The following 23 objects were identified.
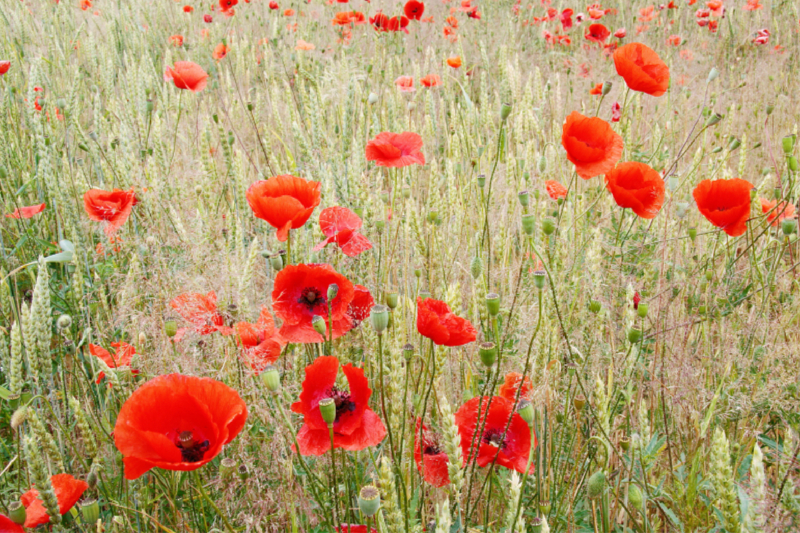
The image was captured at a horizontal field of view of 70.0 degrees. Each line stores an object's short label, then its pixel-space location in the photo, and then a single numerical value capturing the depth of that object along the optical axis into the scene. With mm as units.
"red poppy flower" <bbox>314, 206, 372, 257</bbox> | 1208
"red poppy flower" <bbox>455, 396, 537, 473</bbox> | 1028
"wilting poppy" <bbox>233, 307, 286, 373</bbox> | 1059
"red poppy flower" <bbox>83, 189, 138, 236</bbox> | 1524
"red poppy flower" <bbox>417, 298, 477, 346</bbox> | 911
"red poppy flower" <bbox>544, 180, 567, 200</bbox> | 1684
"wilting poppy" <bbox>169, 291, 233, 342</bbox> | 1113
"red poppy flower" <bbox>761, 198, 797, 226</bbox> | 1741
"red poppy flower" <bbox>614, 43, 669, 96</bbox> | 1658
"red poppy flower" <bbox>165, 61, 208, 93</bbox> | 2082
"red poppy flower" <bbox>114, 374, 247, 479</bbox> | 694
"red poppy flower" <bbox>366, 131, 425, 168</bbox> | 1470
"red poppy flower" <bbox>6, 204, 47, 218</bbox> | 1784
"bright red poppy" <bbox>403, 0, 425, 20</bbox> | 3826
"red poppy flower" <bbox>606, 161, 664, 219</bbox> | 1341
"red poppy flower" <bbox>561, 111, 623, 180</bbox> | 1413
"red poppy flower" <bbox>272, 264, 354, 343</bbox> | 993
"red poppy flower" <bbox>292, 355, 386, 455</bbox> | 915
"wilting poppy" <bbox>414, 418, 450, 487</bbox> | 988
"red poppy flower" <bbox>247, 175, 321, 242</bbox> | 1094
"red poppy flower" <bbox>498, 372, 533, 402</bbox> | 1161
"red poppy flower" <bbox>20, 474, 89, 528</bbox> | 928
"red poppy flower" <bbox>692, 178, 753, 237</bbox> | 1414
